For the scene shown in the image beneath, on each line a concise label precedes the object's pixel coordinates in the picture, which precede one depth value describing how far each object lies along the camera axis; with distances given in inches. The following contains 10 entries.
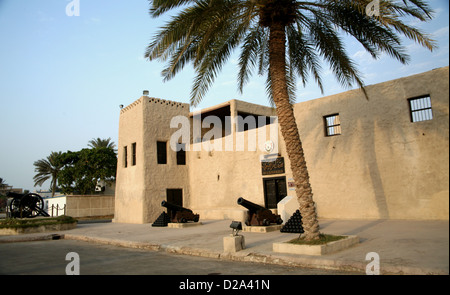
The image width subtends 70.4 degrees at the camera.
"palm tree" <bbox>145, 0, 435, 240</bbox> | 315.0
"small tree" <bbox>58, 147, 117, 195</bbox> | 1437.0
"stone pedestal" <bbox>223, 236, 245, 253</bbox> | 325.7
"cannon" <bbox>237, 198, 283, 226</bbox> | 491.8
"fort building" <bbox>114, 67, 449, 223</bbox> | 464.1
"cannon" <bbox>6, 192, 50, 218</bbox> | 741.9
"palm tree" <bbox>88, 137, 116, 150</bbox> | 1738.4
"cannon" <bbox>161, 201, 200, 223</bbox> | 629.0
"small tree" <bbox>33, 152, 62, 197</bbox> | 1743.4
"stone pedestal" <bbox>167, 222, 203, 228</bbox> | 614.4
